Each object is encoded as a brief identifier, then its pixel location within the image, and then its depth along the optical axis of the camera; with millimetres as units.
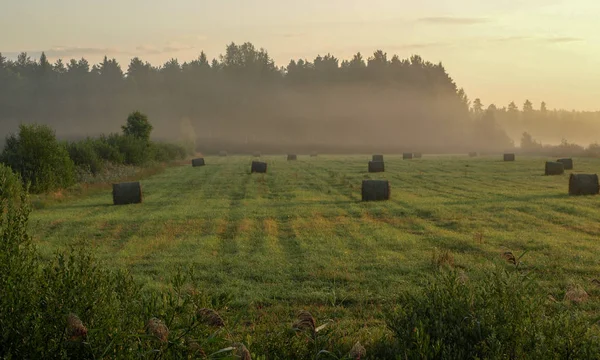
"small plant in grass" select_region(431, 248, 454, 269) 13664
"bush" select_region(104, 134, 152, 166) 48375
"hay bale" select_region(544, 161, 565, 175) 42000
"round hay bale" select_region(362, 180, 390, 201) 28234
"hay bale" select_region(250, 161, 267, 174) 47125
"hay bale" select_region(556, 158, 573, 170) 46938
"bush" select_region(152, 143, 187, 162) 60962
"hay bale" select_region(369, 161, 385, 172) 47375
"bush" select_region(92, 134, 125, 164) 43844
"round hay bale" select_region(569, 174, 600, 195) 28531
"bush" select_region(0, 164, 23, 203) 7113
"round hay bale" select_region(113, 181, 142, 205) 28562
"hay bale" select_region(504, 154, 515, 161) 62853
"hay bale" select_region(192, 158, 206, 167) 59638
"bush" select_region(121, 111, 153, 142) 57688
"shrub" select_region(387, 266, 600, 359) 6344
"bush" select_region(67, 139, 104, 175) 38906
